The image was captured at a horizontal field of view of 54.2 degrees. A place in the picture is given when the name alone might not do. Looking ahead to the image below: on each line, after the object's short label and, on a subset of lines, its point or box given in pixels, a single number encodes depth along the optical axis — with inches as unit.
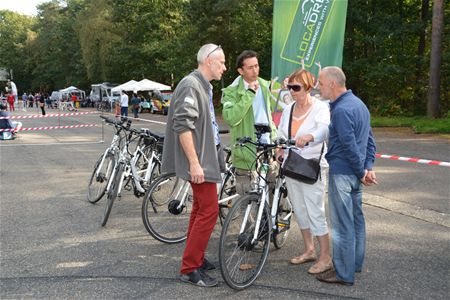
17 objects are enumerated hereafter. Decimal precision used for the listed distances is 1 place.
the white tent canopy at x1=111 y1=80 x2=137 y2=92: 1378.9
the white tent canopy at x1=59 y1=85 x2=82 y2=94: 2059.5
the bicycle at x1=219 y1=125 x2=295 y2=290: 138.3
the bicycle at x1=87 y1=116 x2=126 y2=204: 235.6
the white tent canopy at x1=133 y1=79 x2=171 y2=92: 1360.6
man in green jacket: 178.2
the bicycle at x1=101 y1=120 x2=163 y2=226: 209.5
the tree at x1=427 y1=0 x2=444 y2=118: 677.8
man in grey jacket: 132.5
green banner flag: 392.2
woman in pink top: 148.3
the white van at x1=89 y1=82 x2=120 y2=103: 1781.0
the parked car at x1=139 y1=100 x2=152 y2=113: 1357.0
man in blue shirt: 136.3
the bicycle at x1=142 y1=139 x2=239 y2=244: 188.7
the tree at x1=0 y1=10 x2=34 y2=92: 3415.4
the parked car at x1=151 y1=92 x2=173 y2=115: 1253.1
